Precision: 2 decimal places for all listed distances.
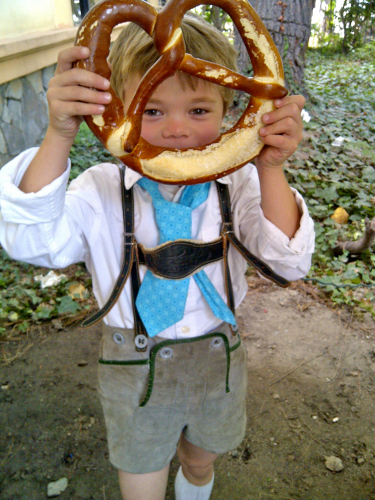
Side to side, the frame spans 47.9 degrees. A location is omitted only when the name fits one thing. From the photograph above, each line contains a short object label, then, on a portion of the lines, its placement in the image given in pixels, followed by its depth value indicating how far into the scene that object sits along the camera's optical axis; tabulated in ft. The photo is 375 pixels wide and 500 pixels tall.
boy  2.89
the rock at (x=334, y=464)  5.15
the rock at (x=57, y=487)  4.92
